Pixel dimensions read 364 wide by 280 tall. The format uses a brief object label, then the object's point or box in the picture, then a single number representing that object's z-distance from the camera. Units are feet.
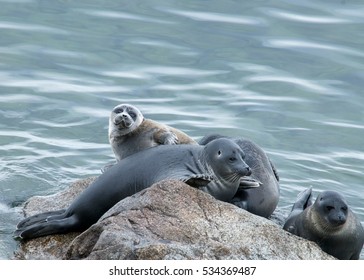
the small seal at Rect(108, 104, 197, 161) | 59.41
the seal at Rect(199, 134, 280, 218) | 52.80
